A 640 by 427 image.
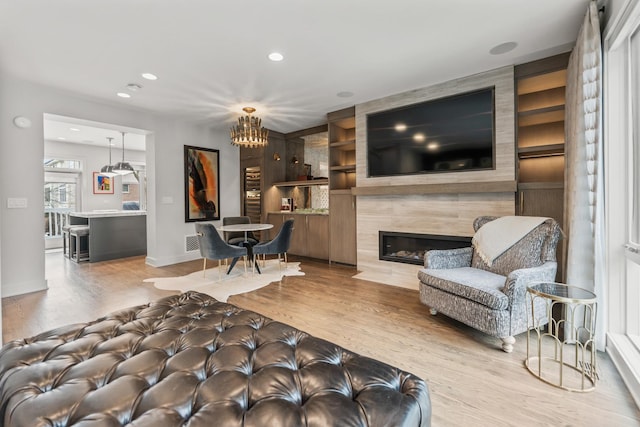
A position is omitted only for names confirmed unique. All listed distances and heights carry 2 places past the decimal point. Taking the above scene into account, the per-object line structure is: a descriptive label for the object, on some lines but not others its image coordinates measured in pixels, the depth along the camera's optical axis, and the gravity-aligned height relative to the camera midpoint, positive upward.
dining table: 4.34 -0.30
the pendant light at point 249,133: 4.27 +1.13
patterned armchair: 2.13 -0.62
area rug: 3.64 -1.01
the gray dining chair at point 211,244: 3.98 -0.50
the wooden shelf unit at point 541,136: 3.07 +0.88
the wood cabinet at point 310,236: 5.44 -0.53
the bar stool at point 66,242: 5.71 -0.66
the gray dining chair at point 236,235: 4.93 -0.51
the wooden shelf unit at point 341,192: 4.85 +0.28
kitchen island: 5.41 -0.47
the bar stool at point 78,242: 5.38 -0.62
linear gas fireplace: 3.80 -0.52
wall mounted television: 3.50 +0.97
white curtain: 2.11 +0.23
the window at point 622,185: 1.97 +0.16
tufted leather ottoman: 0.89 -0.62
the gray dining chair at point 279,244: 4.35 -0.55
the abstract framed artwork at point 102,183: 7.82 +0.73
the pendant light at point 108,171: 6.71 +0.92
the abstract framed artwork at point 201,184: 5.57 +0.51
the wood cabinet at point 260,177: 6.23 +0.72
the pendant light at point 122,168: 6.59 +0.96
